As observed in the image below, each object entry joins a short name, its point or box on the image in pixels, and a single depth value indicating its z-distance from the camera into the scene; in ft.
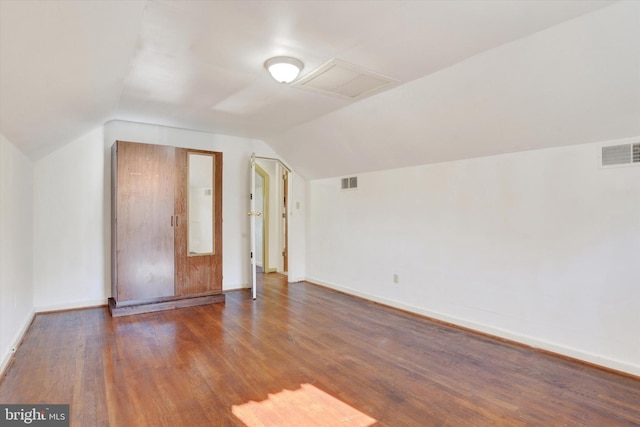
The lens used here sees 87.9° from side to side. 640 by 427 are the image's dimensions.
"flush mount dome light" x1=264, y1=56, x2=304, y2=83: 8.69
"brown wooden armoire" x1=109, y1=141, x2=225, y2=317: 13.38
